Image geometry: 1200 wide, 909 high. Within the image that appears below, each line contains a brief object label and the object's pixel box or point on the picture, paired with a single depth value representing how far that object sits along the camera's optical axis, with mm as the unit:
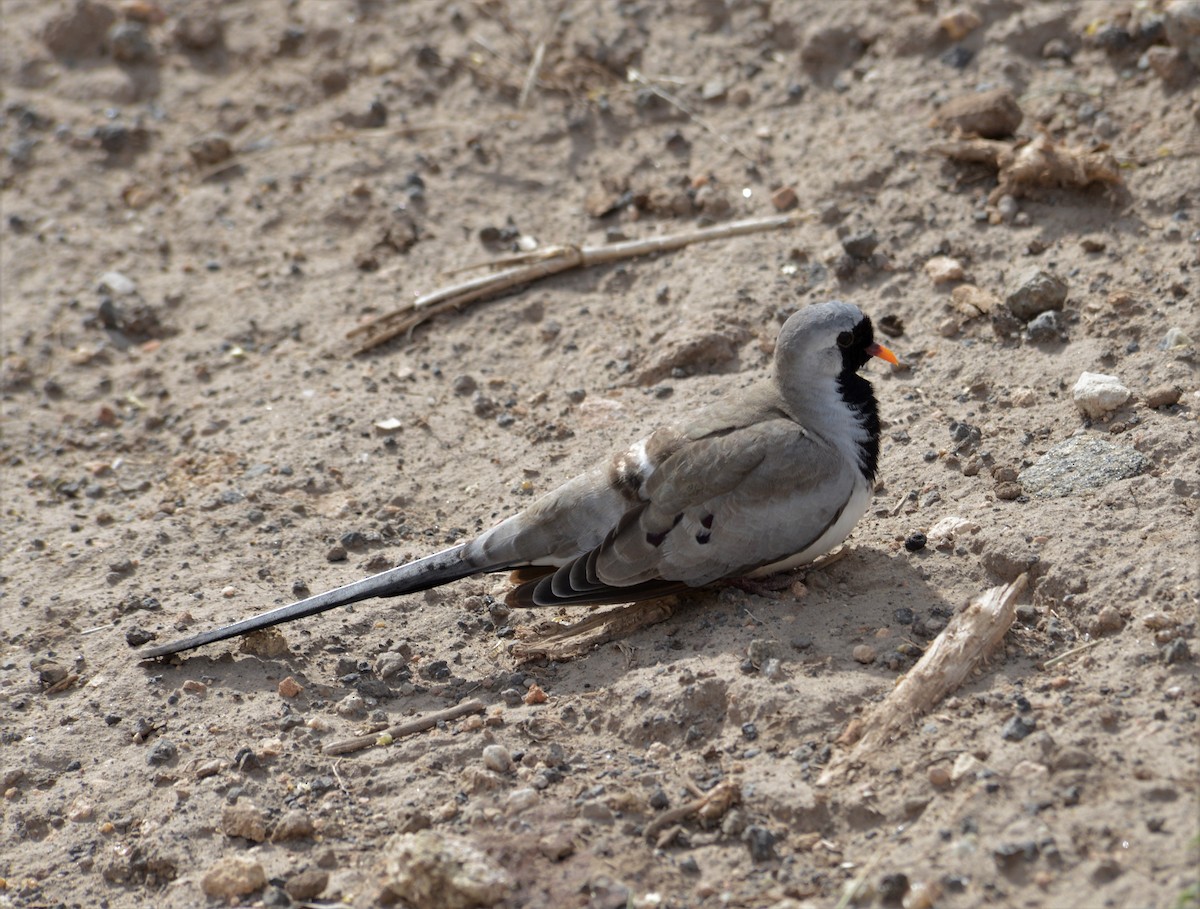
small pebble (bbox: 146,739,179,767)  9664
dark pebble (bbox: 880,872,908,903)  7418
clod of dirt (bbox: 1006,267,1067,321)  12289
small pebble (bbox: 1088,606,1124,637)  9031
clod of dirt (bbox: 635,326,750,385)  13102
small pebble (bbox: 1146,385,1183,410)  10953
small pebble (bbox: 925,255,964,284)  13031
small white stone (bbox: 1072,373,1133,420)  11094
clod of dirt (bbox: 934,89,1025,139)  14047
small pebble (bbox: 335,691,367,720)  10031
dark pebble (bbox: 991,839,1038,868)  7367
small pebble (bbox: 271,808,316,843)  8719
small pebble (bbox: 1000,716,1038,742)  8219
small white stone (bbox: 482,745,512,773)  9055
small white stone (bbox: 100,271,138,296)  15828
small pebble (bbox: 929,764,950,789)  8062
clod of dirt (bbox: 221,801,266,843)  8836
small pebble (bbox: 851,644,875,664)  9375
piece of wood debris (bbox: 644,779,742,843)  8320
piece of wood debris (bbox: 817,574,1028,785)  8570
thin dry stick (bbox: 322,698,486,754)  9562
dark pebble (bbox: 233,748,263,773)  9414
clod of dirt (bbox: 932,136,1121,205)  13133
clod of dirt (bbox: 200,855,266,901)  8398
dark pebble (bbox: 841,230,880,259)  13437
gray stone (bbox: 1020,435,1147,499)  10484
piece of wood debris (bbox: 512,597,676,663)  10375
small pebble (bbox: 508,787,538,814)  8609
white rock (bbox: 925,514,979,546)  10383
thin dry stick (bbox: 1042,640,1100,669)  8969
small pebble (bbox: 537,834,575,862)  8195
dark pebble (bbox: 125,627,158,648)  10883
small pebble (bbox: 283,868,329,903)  8281
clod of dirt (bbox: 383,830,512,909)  7852
